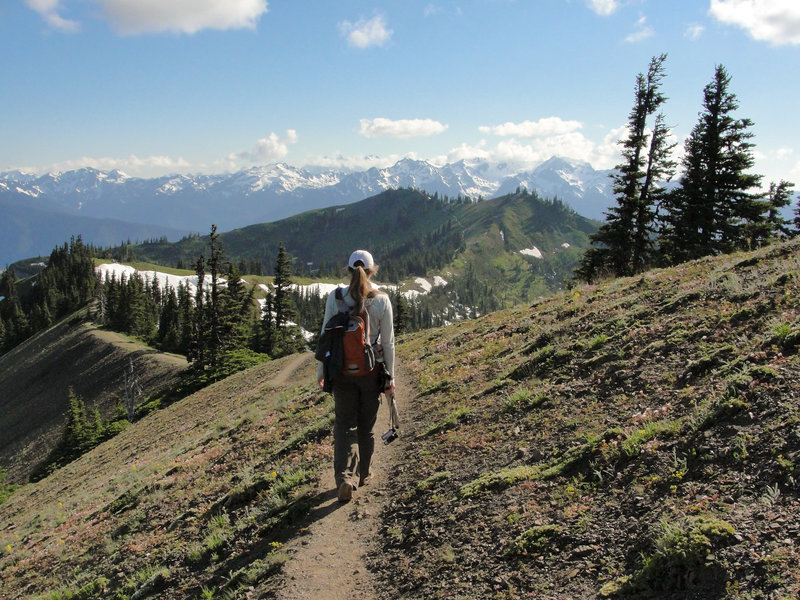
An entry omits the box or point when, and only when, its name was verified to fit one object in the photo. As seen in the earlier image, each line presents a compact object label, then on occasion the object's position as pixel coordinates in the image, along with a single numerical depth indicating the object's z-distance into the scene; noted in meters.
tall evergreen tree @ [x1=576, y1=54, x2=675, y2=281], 36.16
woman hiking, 7.75
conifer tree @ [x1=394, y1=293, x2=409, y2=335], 75.56
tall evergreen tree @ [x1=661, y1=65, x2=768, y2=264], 35.12
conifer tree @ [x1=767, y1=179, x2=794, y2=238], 37.82
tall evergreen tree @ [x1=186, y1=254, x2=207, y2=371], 64.40
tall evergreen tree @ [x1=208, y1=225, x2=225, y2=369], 59.53
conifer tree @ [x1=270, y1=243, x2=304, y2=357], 72.56
